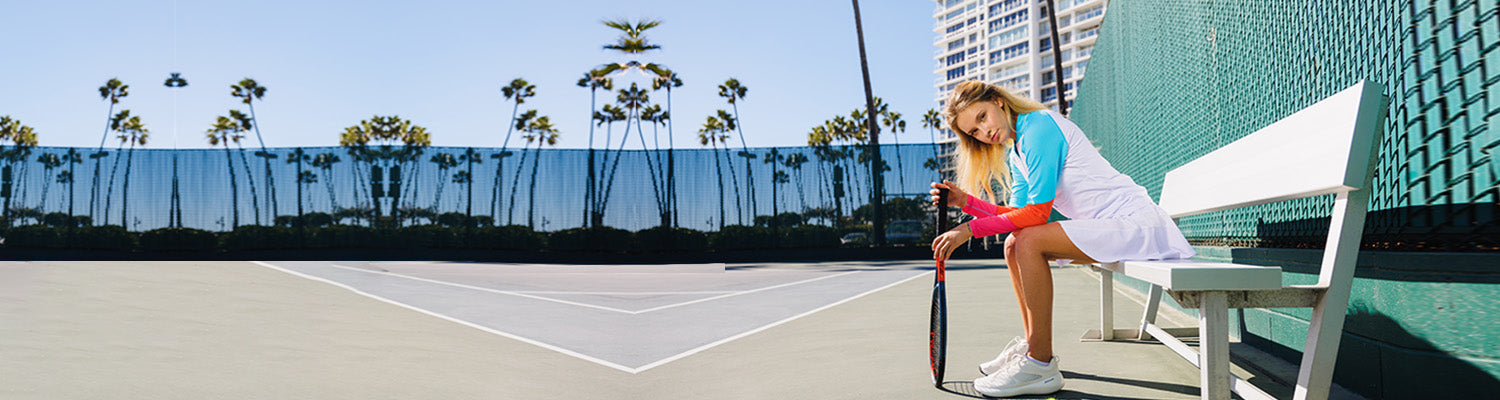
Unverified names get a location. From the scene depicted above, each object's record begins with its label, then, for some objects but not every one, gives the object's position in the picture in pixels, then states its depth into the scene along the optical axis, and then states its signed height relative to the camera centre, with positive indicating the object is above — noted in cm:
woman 280 +3
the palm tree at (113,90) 4584 +862
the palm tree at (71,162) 1783 +176
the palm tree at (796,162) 1841 +151
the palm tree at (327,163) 1777 +163
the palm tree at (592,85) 1808 +544
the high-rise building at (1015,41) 8531 +2073
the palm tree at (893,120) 6394 +852
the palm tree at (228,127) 4869 +693
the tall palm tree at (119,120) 4871 +736
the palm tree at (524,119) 4491 +638
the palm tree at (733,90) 4669 +813
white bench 211 -14
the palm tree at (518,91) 4388 +782
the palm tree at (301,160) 1777 +170
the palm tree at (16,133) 5031 +693
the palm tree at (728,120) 4859 +662
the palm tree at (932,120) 7656 +1011
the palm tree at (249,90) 4384 +814
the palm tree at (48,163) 1780 +174
